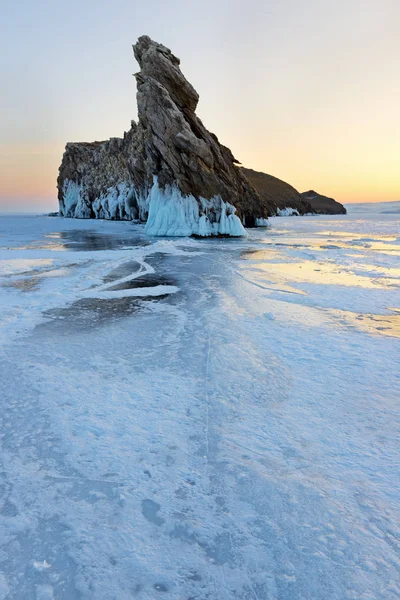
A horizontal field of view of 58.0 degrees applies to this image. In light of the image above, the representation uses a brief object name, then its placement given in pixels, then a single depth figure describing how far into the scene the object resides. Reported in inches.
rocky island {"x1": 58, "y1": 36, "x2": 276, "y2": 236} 1168.2
